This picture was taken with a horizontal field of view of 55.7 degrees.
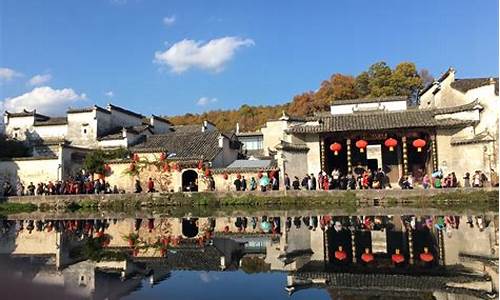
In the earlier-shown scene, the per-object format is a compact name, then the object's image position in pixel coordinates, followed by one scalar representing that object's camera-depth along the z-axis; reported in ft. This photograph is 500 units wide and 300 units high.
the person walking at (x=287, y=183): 82.09
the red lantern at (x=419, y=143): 81.20
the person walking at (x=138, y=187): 89.25
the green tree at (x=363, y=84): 158.20
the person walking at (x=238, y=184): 84.02
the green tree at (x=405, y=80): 151.02
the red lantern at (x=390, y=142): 82.48
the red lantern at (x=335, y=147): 84.28
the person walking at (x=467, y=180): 76.64
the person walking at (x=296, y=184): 81.56
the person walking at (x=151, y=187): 87.20
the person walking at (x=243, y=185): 84.48
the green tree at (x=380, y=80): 148.46
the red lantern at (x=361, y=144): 83.82
